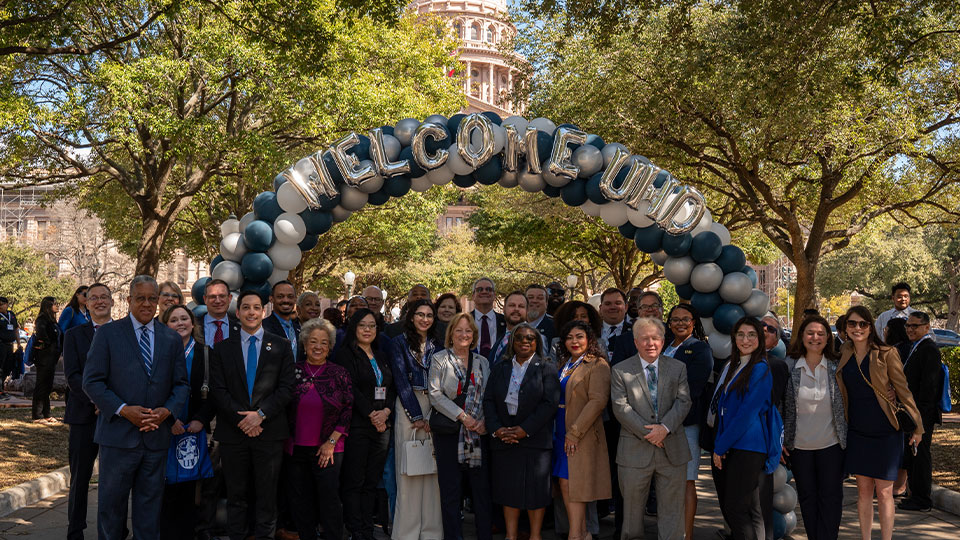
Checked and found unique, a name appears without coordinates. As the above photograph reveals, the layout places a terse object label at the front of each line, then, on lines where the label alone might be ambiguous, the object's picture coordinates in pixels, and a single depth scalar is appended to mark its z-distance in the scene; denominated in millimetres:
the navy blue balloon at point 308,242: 8820
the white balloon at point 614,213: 8523
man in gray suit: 6555
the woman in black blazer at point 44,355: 12422
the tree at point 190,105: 15469
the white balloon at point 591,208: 8727
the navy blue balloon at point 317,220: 8602
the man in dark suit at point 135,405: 5723
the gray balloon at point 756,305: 8180
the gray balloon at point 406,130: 8594
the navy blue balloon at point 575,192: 8547
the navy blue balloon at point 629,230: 8766
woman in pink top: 6621
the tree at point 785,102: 10805
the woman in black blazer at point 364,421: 6883
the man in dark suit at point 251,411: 6293
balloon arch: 8227
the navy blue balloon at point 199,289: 8602
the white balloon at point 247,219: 8883
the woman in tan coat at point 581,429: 6750
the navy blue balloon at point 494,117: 8530
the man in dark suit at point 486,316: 9070
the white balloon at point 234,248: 8578
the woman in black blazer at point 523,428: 6781
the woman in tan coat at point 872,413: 6371
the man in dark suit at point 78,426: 6305
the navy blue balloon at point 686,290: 8484
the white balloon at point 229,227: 8914
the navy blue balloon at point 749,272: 8312
